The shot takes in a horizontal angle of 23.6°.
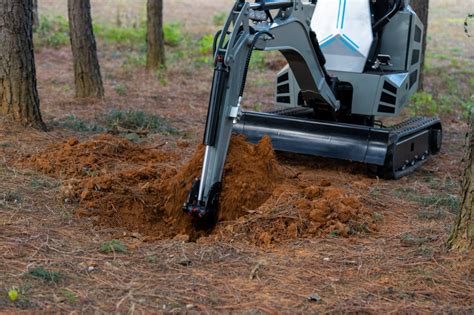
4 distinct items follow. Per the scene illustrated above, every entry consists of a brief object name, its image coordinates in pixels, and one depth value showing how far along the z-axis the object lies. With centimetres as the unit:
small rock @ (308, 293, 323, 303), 723
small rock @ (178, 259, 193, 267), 812
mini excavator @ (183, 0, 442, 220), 1259
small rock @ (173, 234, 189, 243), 906
